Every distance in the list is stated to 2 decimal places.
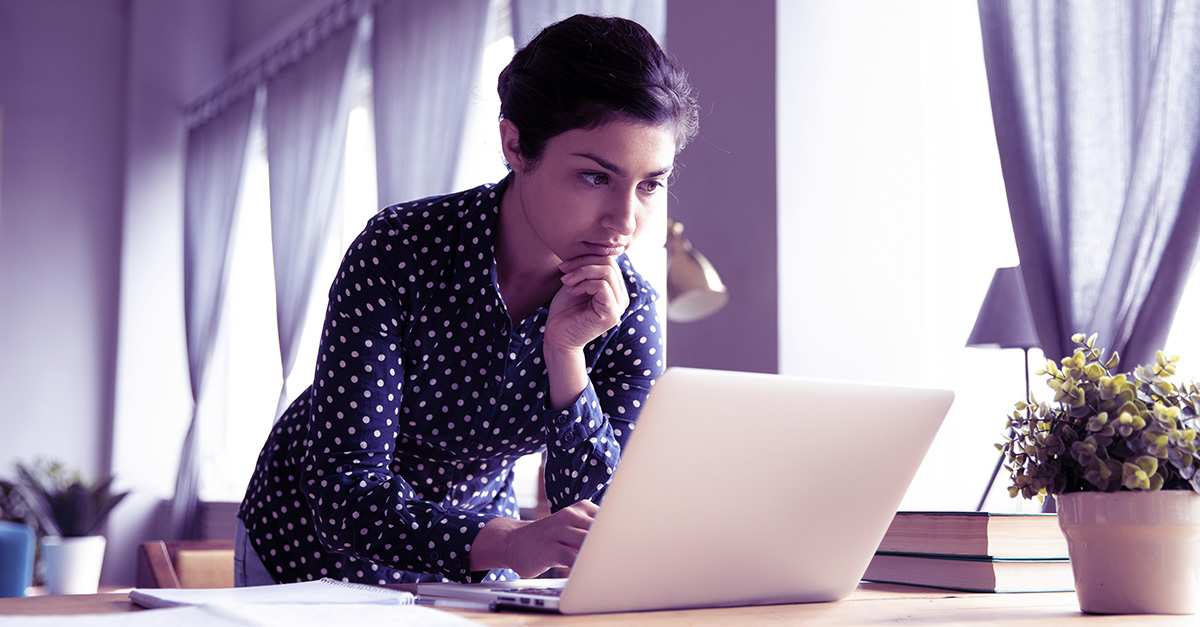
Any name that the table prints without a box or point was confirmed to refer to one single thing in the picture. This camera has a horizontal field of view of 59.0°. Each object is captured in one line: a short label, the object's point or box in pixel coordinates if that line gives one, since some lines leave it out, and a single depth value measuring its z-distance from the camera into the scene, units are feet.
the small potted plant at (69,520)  14.29
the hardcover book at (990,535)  3.45
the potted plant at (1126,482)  2.80
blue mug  6.81
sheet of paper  2.30
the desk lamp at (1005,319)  6.34
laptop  2.49
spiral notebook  2.70
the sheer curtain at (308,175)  14.37
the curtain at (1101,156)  5.72
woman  3.68
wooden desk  2.61
